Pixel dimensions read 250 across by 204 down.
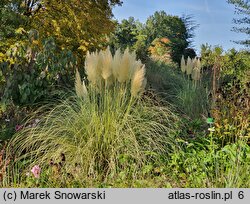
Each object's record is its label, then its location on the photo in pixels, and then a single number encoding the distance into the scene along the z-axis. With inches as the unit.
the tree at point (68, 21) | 362.9
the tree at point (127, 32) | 1408.7
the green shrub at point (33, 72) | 189.9
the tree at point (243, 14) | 476.1
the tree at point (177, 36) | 719.1
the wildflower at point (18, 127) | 164.1
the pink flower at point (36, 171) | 126.1
